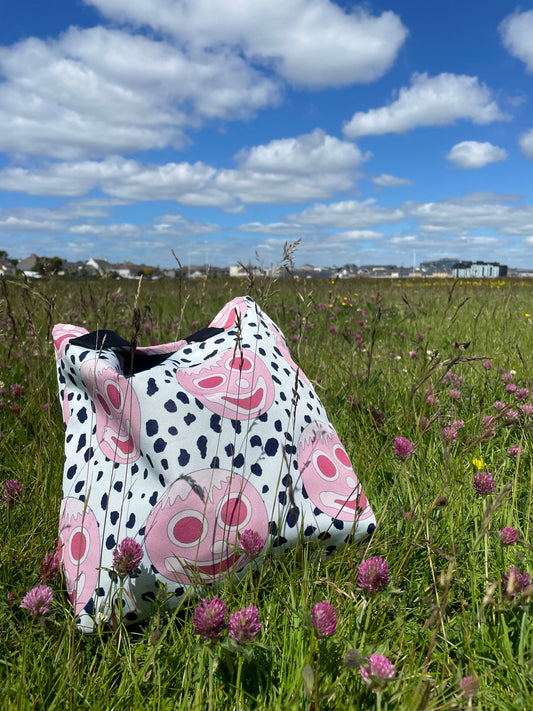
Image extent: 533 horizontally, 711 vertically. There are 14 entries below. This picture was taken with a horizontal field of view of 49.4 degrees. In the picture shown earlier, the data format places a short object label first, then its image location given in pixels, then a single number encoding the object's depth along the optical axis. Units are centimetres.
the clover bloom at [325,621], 46
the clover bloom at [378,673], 41
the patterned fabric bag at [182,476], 58
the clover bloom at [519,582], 50
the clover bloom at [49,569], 58
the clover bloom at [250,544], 57
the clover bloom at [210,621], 48
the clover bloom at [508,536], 59
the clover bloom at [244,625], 47
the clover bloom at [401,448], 69
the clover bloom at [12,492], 71
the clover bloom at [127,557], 52
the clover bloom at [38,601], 53
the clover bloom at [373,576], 52
